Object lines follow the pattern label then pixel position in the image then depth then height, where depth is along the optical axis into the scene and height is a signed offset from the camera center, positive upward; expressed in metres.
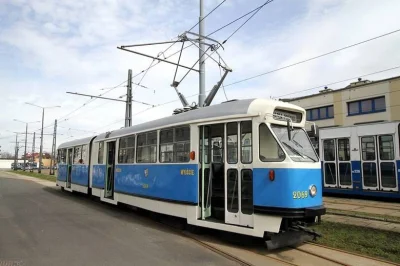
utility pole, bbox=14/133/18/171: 71.19 +3.54
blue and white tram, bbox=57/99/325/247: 7.00 +0.01
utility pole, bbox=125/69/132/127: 21.05 +3.84
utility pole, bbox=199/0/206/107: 13.30 +3.81
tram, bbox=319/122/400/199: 13.52 +0.42
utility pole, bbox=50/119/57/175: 42.27 +3.82
